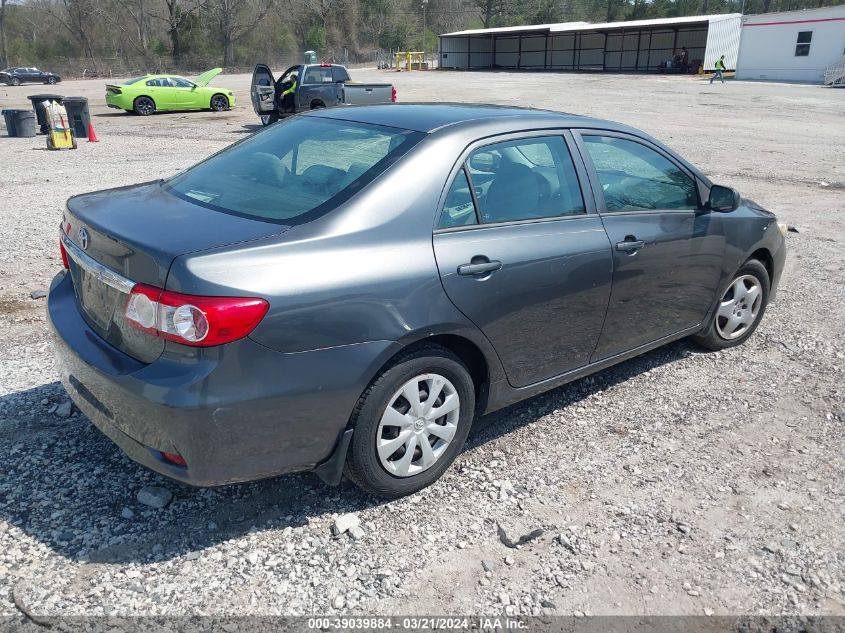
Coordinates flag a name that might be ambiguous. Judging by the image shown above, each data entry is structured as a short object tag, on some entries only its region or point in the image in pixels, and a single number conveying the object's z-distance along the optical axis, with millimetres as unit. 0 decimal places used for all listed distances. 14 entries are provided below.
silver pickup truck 18625
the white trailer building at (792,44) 37625
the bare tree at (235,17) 66938
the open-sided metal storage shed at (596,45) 46406
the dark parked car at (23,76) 45156
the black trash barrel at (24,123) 17781
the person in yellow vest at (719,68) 37938
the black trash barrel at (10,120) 17875
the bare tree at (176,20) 65125
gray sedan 2697
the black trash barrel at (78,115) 17766
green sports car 24141
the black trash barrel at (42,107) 17722
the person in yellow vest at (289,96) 19141
